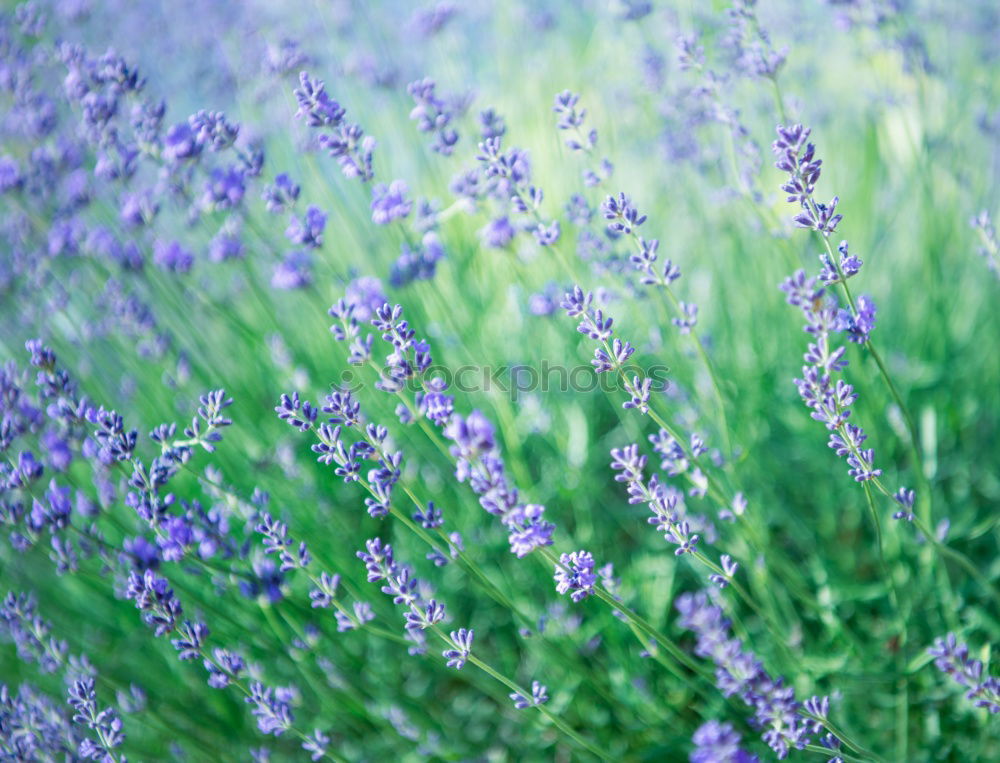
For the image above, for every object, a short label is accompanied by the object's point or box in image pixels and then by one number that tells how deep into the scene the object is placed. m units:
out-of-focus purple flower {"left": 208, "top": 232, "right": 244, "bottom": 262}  0.62
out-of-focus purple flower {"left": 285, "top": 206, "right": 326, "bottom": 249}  0.55
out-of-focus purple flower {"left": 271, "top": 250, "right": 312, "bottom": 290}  0.61
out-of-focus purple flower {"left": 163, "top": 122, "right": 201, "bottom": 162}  0.57
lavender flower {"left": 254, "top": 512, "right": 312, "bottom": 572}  0.48
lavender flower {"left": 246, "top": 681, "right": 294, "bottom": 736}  0.49
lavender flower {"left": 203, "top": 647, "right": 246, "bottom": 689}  0.49
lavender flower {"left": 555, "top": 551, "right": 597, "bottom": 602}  0.46
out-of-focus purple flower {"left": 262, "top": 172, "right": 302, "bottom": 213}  0.55
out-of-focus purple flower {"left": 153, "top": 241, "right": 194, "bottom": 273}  0.63
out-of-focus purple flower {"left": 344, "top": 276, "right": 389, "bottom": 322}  0.56
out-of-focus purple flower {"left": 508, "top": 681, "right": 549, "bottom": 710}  0.47
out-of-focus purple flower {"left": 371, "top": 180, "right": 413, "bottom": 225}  0.55
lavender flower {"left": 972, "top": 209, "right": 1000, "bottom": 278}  0.52
